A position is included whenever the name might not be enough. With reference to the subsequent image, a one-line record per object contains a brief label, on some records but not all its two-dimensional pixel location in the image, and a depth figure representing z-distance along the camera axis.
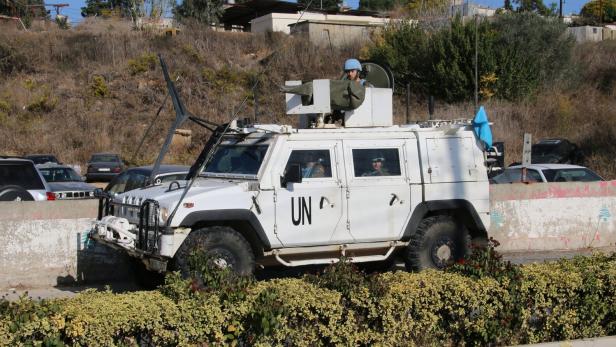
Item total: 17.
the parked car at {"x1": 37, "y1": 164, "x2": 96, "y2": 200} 19.00
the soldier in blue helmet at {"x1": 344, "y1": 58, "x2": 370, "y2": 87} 11.82
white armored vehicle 9.58
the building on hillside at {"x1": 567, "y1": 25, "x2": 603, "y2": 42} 58.17
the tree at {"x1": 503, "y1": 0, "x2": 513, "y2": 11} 61.58
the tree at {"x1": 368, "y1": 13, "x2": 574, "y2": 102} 40.62
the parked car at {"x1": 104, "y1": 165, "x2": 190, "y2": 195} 13.62
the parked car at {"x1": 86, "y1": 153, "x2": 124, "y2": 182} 33.56
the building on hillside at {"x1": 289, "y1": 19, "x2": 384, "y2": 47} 50.03
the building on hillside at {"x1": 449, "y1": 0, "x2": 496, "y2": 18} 47.57
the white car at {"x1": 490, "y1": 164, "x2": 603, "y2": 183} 19.06
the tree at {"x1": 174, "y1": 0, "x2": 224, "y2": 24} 59.57
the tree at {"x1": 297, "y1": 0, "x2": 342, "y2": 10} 77.47
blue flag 11.53
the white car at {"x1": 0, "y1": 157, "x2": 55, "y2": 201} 13.50
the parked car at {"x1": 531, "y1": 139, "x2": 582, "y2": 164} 30.84
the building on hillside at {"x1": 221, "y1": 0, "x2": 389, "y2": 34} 54.00
